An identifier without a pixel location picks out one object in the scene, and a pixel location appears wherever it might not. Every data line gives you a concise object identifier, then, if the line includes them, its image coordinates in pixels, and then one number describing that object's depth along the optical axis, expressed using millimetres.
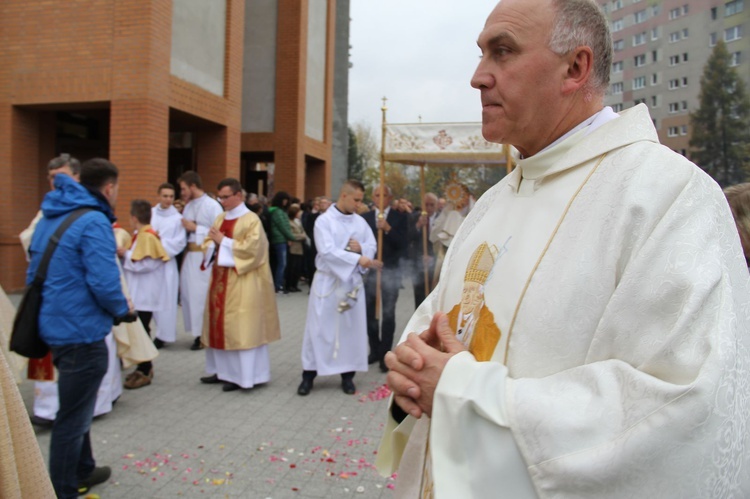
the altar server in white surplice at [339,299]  6441
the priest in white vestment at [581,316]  1200
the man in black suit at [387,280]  7680
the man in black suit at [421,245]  9203
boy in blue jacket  3541
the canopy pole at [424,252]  8828
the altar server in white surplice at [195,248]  8023
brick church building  10312
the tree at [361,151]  42125
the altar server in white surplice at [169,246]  7945
